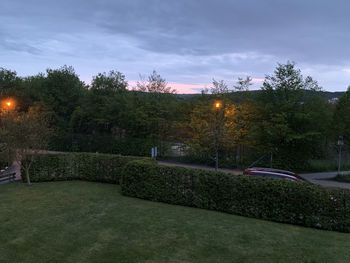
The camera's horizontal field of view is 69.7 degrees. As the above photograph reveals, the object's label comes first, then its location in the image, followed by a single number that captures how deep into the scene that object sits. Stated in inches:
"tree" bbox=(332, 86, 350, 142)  736.3
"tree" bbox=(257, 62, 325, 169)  723.4
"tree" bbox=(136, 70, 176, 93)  1028.5
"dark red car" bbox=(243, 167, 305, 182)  452.9
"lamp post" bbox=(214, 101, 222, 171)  675.4
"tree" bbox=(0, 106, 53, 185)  529.3
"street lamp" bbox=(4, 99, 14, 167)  545.6
